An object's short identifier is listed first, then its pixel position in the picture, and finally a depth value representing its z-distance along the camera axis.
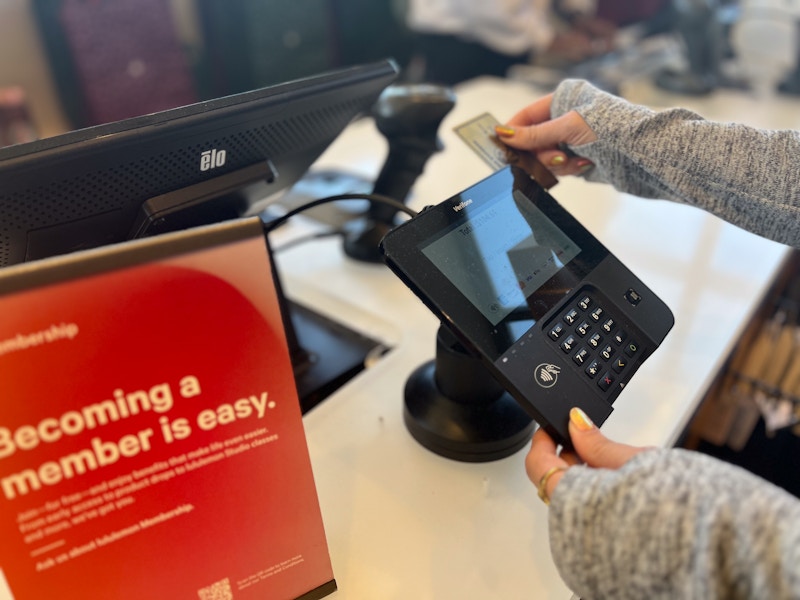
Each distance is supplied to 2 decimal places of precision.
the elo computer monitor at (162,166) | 0.46
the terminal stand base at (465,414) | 0.62
